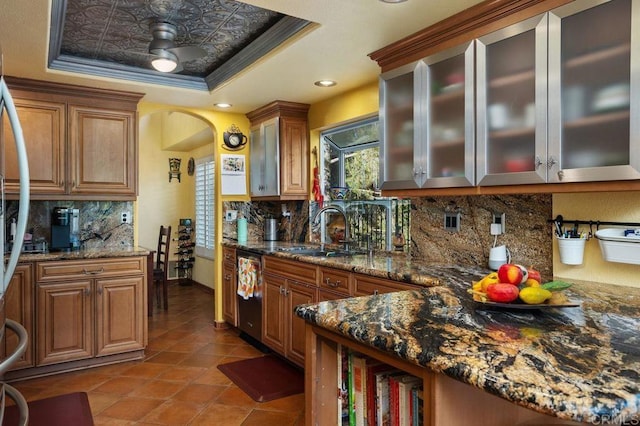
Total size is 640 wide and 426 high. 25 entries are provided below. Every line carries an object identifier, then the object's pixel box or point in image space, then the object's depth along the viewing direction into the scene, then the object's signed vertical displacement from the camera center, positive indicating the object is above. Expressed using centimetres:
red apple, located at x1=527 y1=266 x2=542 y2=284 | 155 -23
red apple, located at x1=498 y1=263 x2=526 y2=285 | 147 -22
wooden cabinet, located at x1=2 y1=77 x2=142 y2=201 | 362 +61
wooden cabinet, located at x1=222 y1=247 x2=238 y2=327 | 447 -80
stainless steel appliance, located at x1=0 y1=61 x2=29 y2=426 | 127 -3
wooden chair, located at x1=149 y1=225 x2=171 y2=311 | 549 -77
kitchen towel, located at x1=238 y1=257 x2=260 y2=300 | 398 -62
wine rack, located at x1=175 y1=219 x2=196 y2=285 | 724 -68
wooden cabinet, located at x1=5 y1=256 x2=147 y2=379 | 332 -80
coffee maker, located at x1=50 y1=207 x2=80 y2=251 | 383 -15
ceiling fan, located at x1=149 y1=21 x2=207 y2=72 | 290 +108
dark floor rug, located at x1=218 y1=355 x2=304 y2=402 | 307 -127
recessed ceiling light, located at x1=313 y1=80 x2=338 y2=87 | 361 +107
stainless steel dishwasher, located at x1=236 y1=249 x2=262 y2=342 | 394 -89
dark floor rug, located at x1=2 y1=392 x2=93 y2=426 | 265 -128
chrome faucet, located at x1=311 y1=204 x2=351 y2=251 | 379 -12
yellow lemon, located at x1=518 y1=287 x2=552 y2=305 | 138 -27
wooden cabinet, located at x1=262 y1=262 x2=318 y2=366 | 331 -85
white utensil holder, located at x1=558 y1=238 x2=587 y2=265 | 204 -18
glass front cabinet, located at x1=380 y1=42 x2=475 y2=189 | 229 +51
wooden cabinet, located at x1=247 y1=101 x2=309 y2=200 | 439 +62
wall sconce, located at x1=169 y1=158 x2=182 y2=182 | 742 +75
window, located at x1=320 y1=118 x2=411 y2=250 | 345 +22
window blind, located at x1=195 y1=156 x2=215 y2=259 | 660 +7
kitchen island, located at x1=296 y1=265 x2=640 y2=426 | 81 -33
